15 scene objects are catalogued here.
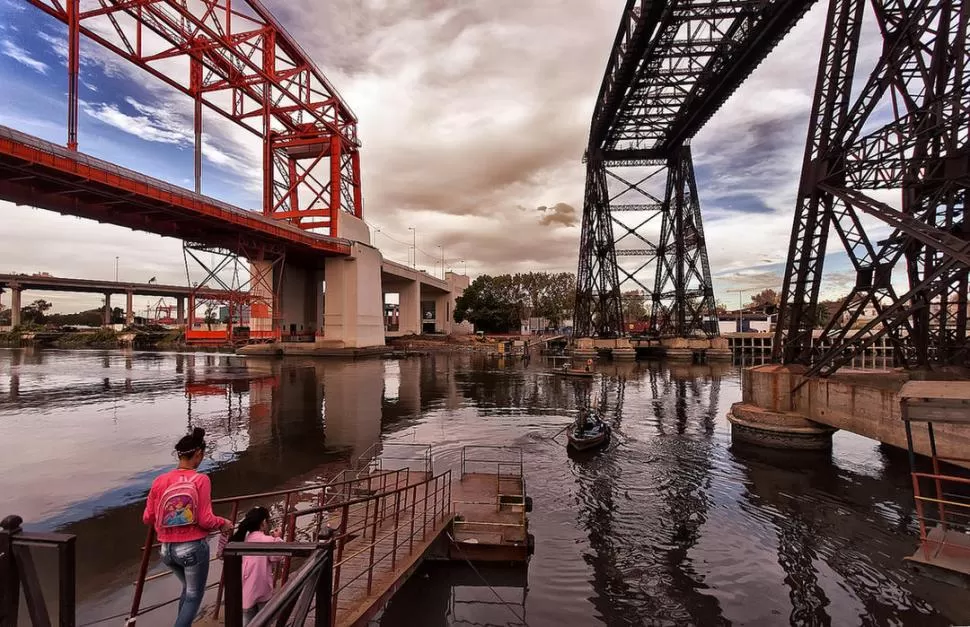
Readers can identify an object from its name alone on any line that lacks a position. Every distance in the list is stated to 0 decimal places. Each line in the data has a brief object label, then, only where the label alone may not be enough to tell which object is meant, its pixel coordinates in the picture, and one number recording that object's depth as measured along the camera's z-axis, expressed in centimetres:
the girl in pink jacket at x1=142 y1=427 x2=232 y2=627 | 414
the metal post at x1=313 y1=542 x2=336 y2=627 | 246
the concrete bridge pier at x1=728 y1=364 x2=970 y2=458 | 1134
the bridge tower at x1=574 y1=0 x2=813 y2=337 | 2758
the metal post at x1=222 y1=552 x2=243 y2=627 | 218
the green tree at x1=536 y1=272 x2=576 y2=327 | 10569
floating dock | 567
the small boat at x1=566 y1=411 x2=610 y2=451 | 1545
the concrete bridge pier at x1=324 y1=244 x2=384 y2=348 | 5384
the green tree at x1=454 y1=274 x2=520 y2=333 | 8969
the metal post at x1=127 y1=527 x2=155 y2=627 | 385
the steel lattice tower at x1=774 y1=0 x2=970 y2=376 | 1225
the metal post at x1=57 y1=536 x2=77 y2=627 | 236
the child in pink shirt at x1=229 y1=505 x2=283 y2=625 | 412
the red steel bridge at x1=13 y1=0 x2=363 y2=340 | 2959
